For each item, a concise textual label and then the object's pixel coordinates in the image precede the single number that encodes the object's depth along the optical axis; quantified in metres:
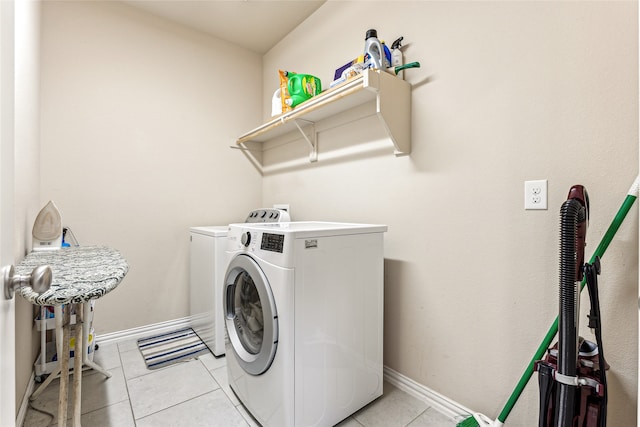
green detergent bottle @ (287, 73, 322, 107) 2.06
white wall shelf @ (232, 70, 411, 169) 1.55
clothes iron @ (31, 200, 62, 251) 1.64
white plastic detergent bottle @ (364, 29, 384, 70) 1.61
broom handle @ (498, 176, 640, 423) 0.95
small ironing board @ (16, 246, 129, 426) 0.90
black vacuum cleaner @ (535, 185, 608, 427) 0.89
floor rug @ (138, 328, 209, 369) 2.03
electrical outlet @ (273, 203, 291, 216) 2.59
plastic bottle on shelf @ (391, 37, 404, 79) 1.69
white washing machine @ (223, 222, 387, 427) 1.26
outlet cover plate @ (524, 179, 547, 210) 1.21
